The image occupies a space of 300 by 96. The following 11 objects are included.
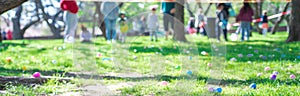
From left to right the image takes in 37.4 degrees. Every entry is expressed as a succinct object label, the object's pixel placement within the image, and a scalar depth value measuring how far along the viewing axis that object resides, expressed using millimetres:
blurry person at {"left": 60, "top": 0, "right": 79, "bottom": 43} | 9666
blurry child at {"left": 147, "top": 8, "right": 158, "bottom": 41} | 11094
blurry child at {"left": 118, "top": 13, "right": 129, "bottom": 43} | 10345
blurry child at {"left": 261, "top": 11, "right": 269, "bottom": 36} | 16847
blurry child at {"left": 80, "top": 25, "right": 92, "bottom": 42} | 11050
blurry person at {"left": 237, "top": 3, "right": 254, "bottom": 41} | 12070
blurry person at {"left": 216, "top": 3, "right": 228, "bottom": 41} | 11266
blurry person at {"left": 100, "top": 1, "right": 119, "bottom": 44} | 10906
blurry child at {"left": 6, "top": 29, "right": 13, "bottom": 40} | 25219
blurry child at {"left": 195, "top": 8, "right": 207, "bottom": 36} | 17747
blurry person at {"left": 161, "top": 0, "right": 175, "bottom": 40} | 10812
